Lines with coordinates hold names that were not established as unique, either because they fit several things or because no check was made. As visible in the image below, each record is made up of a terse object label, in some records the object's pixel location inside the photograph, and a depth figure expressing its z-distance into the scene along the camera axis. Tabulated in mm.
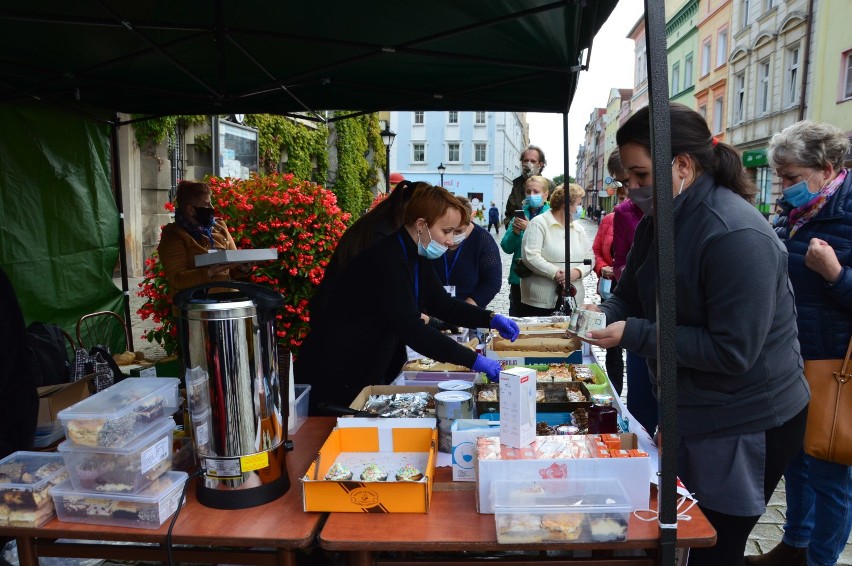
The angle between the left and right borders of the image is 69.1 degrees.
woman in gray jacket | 1691
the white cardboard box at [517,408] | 1648
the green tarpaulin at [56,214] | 4648
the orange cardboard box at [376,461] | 1606
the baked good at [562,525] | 1480
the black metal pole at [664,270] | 1420
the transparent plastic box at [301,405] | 2346
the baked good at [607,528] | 1489
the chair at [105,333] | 5480
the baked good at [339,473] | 1643
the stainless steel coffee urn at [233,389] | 1565
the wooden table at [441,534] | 1495
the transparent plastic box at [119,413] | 1580
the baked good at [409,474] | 1689
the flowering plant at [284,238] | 5602
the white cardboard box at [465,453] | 1759
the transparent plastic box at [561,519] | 1477
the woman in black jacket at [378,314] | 2469
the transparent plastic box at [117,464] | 1591
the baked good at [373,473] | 1648
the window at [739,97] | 26197
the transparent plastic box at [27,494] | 1645
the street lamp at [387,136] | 13141
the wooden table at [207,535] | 1542
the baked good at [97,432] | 1579
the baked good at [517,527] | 1483
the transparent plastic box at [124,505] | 1602
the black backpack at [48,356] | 2868
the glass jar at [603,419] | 1963
